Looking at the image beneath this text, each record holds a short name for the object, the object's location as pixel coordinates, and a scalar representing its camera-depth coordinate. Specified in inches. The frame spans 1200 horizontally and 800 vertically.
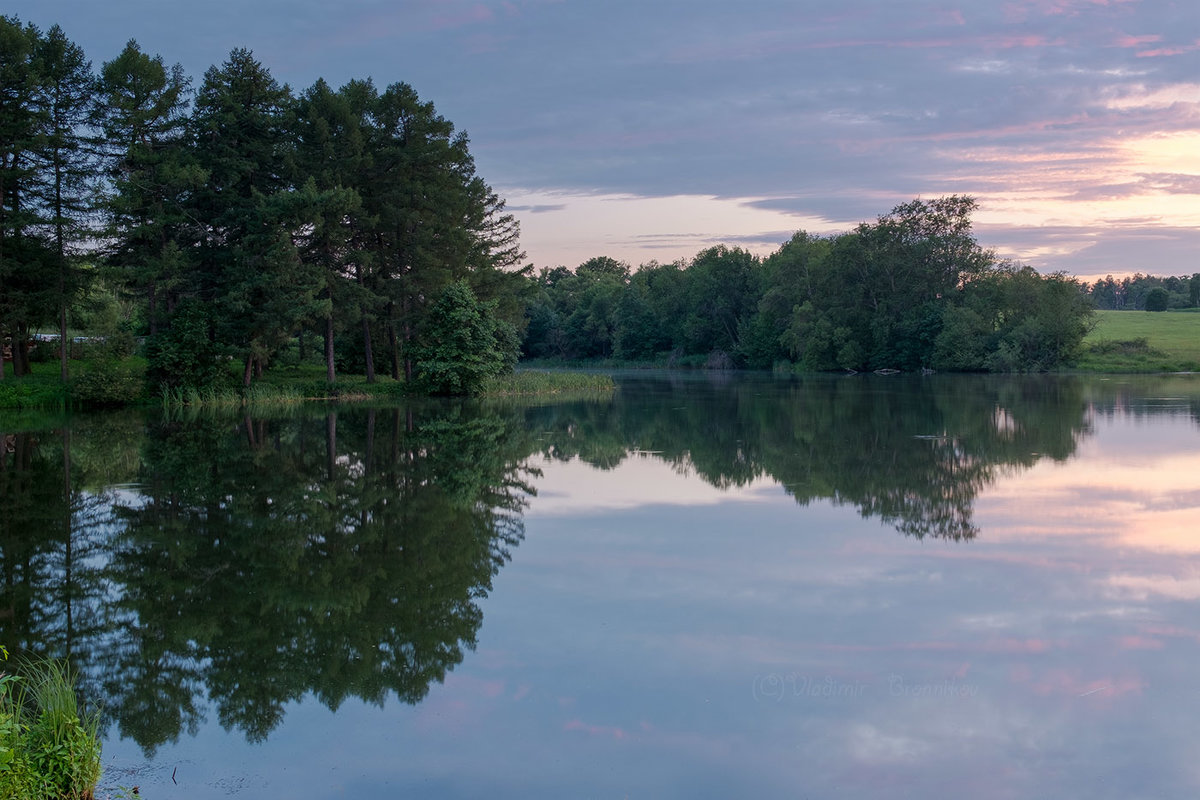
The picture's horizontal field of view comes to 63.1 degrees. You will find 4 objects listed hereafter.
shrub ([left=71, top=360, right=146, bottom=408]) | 1457.9
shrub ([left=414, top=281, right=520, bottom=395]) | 1755.7
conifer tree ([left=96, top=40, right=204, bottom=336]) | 1467.8
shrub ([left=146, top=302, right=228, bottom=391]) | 1537.9
